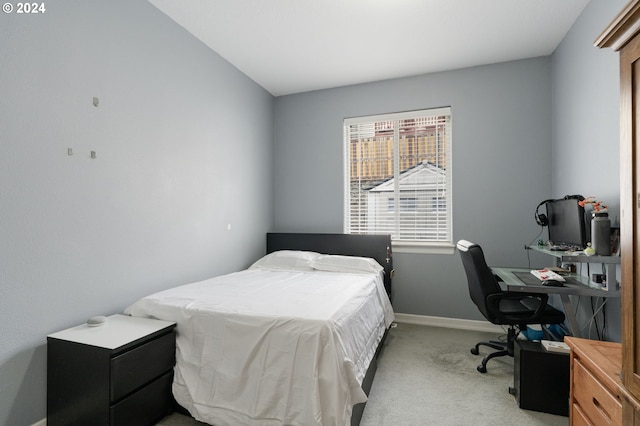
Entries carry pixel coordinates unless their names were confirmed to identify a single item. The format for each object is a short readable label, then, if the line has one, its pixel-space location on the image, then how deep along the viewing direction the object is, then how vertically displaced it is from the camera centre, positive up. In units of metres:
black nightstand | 1.55 -0.87
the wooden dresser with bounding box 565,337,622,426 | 1.21 -0.75
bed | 1.57 -0.79
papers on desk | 2.11 -0.46
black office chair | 2.34 -0.71
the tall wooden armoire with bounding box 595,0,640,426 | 1.03 +0.06
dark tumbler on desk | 1.93 -0.14
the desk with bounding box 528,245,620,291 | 1.84 -0.30
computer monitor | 2.20 -0.09
